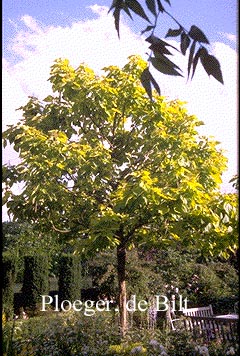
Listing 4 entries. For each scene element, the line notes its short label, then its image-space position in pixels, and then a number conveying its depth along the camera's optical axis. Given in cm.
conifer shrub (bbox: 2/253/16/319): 1200
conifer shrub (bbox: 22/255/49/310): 1306
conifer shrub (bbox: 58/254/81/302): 1331
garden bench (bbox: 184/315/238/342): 559
